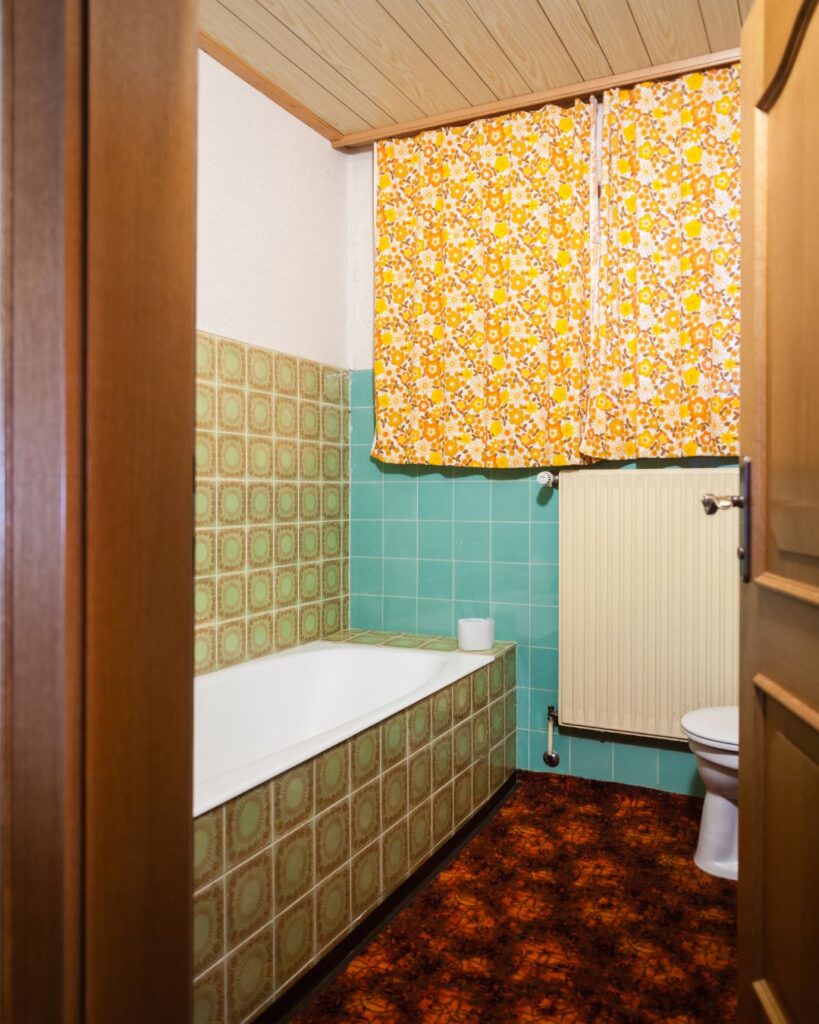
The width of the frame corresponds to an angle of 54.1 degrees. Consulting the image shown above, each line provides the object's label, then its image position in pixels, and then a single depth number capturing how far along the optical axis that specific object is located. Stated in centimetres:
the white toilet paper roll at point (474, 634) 292
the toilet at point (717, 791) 222
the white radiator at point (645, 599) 267
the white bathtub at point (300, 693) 246
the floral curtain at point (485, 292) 288
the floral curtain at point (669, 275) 265
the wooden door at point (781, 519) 102
